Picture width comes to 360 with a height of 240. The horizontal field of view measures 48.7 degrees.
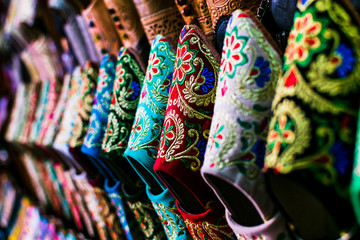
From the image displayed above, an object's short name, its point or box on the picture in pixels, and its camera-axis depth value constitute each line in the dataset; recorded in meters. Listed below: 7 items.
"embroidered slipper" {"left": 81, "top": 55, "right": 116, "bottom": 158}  0.61
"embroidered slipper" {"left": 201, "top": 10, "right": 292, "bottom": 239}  0.32
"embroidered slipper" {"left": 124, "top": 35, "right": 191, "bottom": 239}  0.47
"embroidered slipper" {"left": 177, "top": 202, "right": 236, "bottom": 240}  0.43
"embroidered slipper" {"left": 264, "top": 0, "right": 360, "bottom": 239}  0.25
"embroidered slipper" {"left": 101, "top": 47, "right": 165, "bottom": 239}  0.55
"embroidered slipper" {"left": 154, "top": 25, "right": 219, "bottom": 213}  0.41
